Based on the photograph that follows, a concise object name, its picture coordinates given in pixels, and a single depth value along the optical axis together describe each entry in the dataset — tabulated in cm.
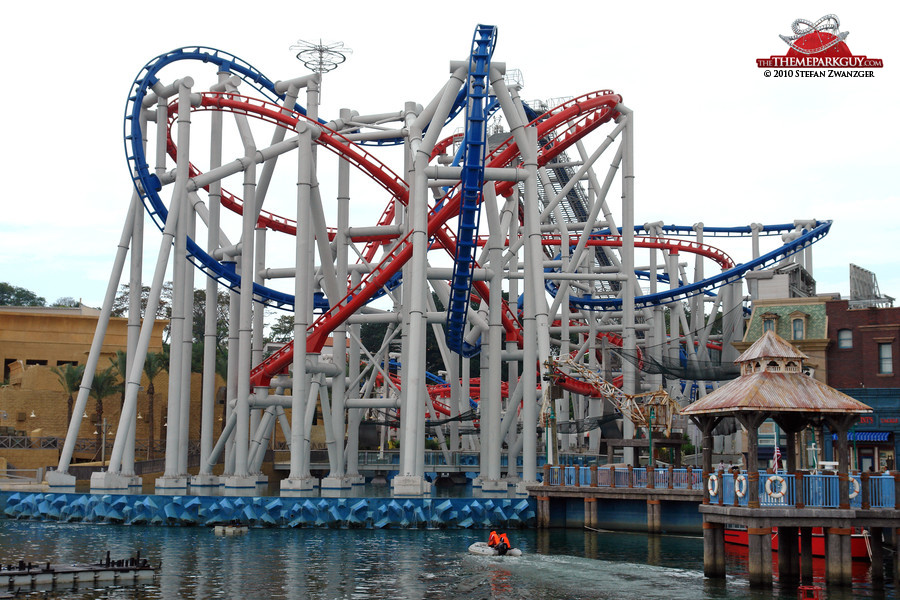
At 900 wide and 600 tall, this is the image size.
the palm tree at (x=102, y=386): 5531
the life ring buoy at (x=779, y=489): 2264
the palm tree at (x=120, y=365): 5619
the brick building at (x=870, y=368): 4066
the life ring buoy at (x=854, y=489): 2305
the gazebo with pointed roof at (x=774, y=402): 2302
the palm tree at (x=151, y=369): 5641
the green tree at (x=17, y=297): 12788
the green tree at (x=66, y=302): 13125
